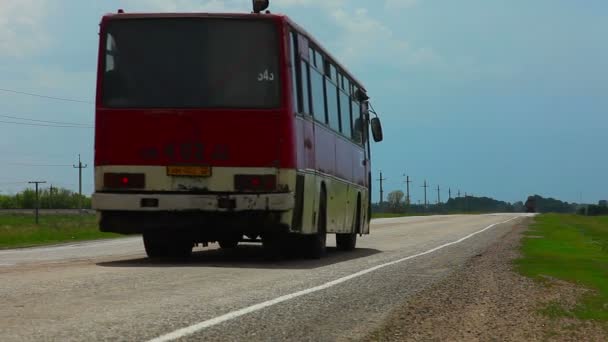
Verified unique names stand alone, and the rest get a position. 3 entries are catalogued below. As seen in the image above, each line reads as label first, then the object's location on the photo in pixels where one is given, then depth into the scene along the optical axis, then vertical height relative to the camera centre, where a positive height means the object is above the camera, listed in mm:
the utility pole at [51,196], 178875 +7348
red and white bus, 14633 +1683
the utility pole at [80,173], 122375 +8205
